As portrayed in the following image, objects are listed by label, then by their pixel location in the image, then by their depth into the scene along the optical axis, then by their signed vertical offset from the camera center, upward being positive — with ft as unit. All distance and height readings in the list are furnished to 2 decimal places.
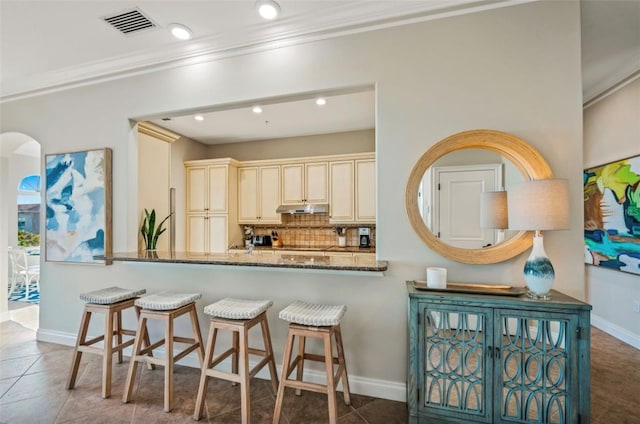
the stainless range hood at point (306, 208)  15.33 +0.33
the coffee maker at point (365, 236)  15.37 -1.16
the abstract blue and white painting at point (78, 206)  9.48 +0.32
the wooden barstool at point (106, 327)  7.28 -2.90
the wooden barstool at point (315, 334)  5.70 -2.45
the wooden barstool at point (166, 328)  6.73 -2.71
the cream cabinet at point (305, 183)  15.55 +1.72
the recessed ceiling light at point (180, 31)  7.54 +4.85
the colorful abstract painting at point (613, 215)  9.59 -0.06
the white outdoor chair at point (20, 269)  16.83 -3.27
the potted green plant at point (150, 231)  9.72 -0.53
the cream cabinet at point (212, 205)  16.26 +0.54
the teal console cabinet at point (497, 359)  5.21 -2.75
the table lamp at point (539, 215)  5.33 -0.03
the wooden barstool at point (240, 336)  6.07 -2.71
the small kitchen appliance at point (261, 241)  16.79 -1.53
